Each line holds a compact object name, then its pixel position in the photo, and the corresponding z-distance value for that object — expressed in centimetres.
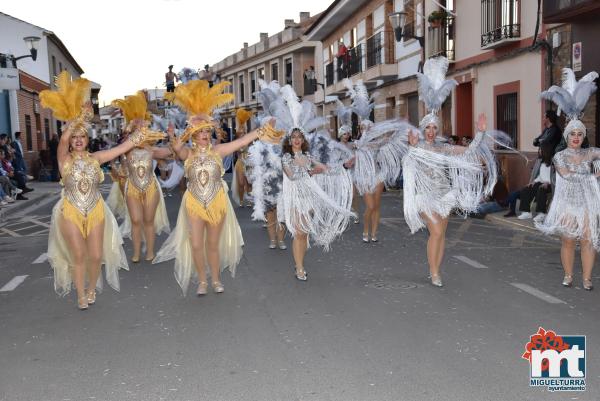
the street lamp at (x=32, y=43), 2152
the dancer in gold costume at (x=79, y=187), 604
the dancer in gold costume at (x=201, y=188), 638
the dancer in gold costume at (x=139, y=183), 838
